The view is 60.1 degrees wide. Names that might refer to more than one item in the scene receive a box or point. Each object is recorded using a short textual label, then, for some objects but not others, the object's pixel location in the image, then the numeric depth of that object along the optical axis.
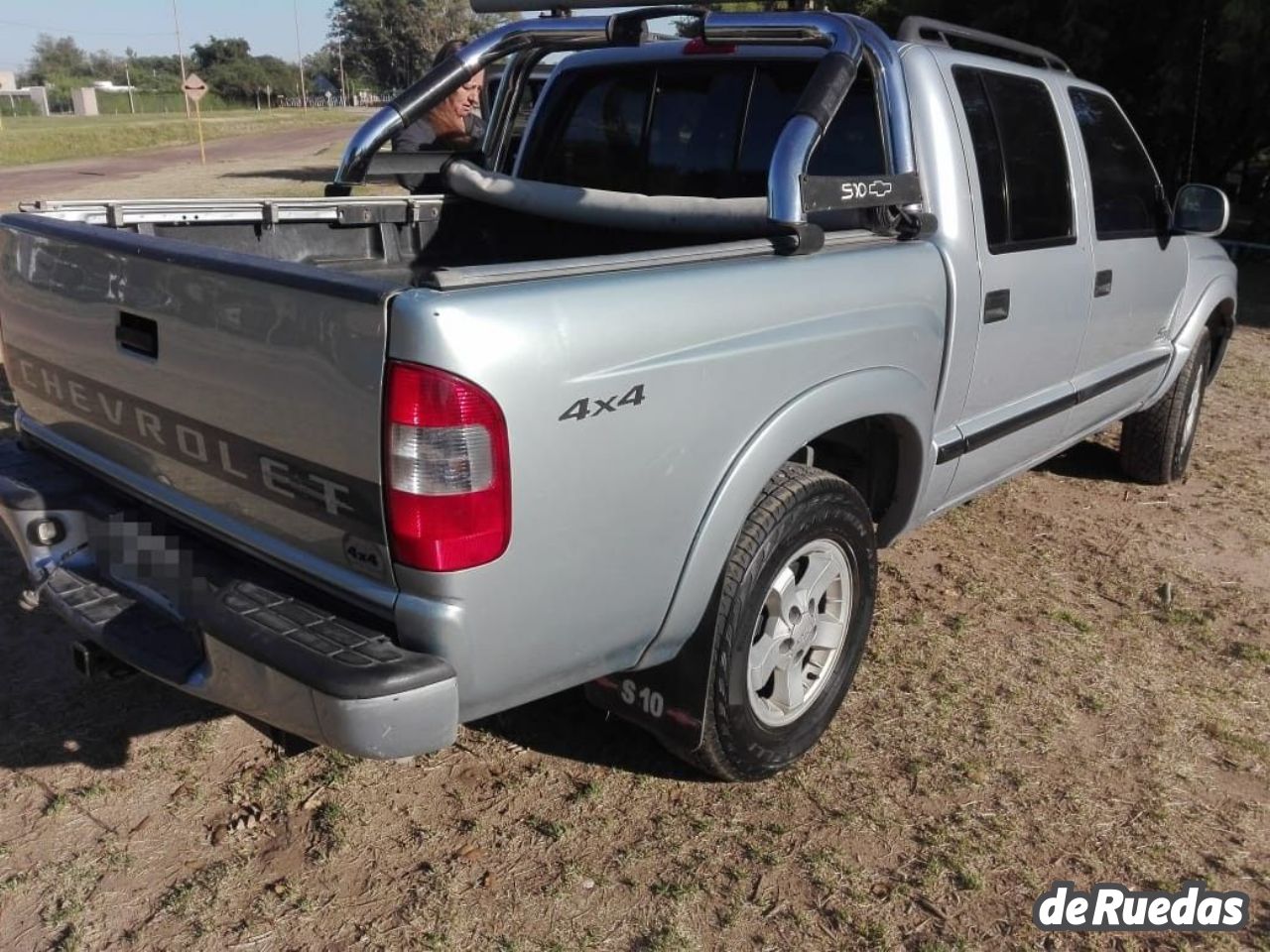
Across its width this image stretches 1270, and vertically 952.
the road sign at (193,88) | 27.80
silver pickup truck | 2.10
